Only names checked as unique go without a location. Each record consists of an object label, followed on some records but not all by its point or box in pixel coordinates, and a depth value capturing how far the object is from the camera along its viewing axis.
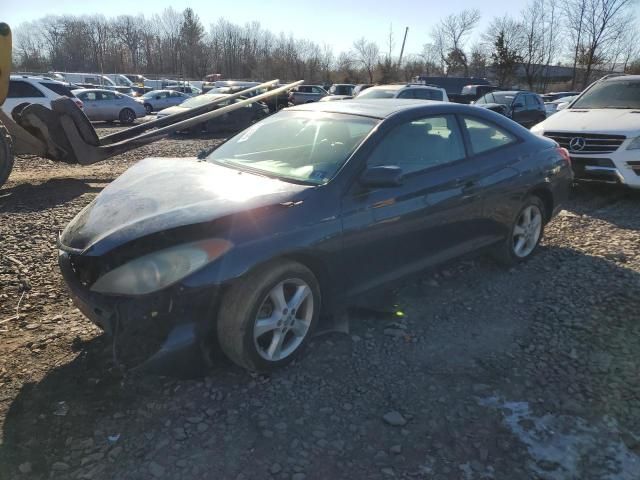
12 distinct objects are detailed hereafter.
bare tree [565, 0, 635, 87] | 37.73
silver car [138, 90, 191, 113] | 26.69
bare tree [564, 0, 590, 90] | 38.50
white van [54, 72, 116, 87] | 39.53
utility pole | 53.81
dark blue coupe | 2.61
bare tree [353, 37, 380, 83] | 58.49
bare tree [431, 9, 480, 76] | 52.56
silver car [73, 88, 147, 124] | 20.16
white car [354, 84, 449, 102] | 12.10
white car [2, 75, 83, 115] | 13.48
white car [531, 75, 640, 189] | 6.64
